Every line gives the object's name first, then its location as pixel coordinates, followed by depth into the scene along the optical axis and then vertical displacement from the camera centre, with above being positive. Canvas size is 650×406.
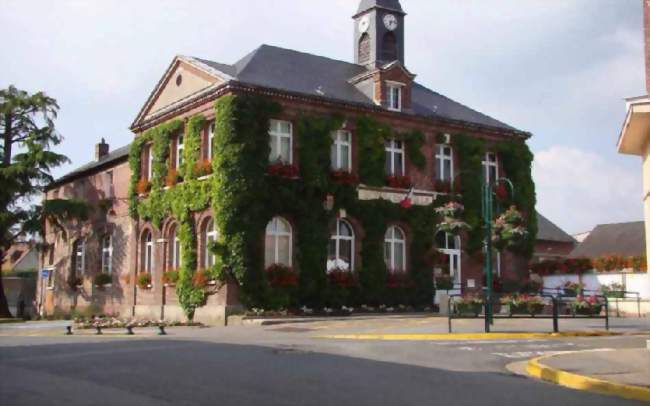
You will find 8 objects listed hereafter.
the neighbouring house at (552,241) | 56.84 +3.06
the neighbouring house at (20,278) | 44.82 +0.55
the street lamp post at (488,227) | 21.70 +1.57
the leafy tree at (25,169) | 39.59 +5.65
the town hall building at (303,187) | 29.70 +3.87
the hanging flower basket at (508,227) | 27.97 +2.00
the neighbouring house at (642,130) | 14.19 +2.81
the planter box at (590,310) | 24.34 -0.75
